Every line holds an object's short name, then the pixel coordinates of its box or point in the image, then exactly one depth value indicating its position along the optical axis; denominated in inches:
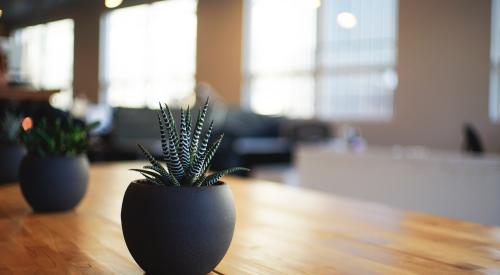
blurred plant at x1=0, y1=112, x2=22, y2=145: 57.5
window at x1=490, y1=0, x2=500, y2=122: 241.9
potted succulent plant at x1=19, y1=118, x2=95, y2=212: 41.1
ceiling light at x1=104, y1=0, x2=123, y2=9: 133.3
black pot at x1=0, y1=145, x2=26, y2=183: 56.4
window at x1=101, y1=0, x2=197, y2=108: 399.5
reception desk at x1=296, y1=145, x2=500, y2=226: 129.7
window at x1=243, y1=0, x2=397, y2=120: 283.9
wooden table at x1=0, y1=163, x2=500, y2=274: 27.2
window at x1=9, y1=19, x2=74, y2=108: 518.6
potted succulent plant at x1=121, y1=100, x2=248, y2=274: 24.5
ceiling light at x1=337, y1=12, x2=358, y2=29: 281.6
